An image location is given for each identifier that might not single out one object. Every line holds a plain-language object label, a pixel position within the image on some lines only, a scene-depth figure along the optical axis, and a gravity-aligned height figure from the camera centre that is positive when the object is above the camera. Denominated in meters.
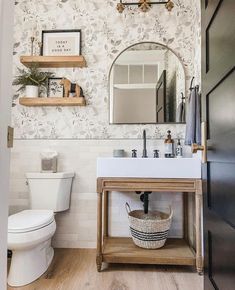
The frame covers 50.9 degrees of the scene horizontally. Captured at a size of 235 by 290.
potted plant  2.38 +0.68
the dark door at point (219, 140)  0.75 +0.04
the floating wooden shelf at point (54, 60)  2.33 +0.86
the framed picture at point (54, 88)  2.46 +0.62
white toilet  1.62 -0.52
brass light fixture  2.39 +1.44
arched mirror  2.41 +0.64
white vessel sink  1.87 -0.12
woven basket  1.94 -0.63
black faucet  2.26 +0.03
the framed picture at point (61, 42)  2.47 +1.09
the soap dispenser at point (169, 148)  2.28 +0.03
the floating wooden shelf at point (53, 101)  2.31 +0.46
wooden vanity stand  1.83 -0.65
